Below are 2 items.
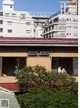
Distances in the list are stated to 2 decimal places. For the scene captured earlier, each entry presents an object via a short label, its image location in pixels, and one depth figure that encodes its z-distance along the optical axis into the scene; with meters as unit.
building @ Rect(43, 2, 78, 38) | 62.62
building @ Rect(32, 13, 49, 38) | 74.19
